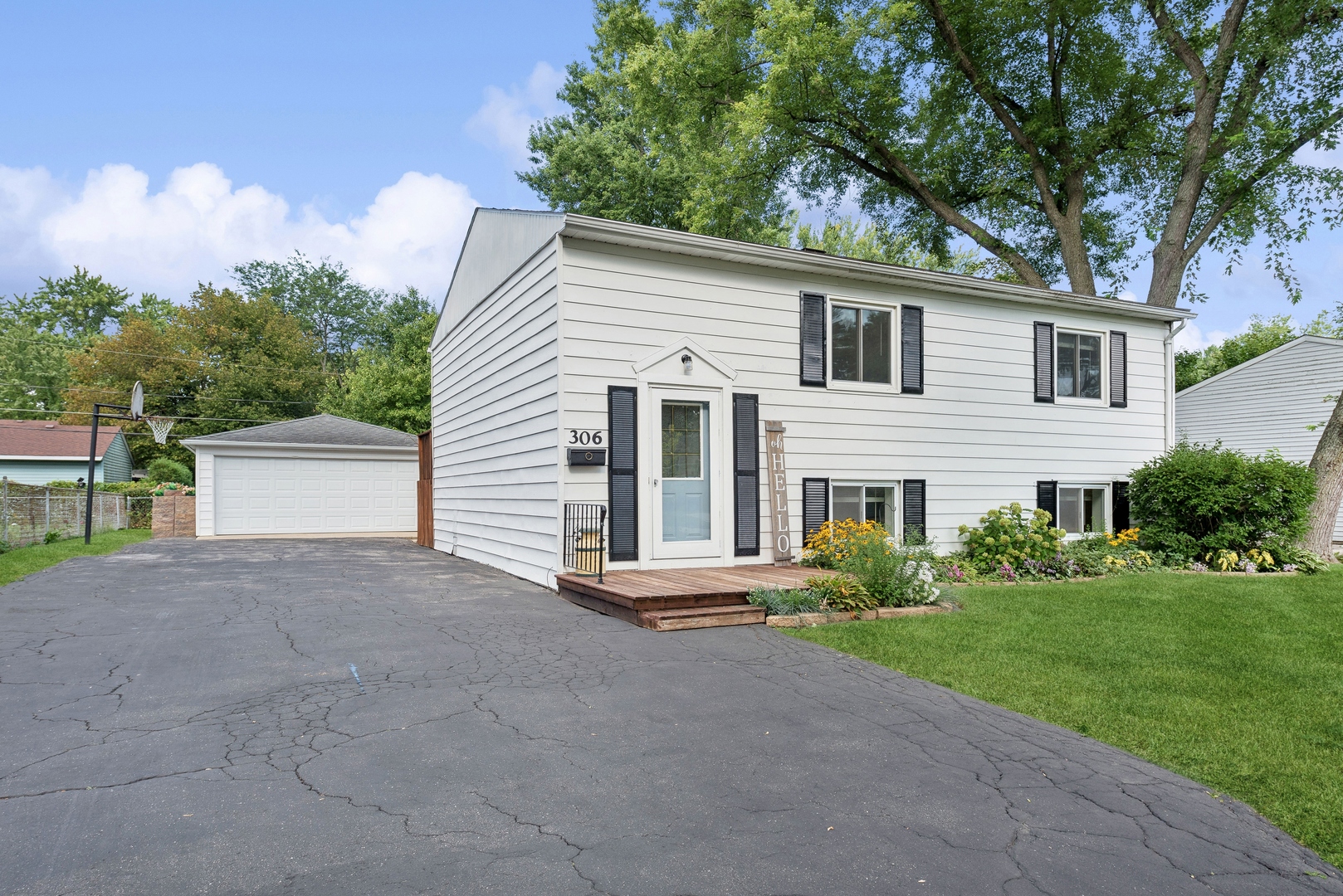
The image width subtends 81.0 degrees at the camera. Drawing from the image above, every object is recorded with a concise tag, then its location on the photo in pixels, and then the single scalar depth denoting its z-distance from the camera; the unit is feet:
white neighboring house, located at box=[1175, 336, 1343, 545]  59.11
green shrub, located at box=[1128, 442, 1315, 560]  36.06
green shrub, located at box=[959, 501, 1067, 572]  33.60
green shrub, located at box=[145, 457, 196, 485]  83.26
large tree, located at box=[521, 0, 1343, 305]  54.80
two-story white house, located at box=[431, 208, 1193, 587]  28.55
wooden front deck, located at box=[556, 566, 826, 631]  22.38
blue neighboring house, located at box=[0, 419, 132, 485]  97.45
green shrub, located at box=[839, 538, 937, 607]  24.44
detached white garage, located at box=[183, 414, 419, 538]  62.44
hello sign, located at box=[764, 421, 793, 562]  30.91
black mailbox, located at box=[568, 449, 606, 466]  27.43
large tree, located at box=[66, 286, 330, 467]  106.32
